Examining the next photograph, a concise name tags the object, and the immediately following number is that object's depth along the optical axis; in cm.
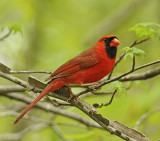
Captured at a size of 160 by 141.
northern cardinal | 693
